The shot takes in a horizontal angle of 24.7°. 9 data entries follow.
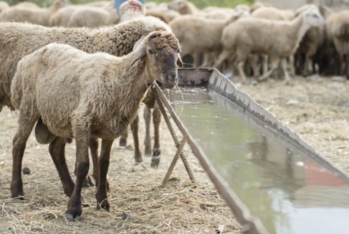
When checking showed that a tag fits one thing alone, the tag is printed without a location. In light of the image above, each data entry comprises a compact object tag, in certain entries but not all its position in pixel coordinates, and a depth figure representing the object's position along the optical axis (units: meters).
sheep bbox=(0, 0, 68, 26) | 19.26
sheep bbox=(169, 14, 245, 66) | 17.41
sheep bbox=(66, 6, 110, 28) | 17.98
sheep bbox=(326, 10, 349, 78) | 17.50
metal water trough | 4.46
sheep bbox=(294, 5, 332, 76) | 18.50
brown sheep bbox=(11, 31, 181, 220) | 6.32
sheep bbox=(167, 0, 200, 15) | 21.86
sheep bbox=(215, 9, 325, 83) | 17.39
